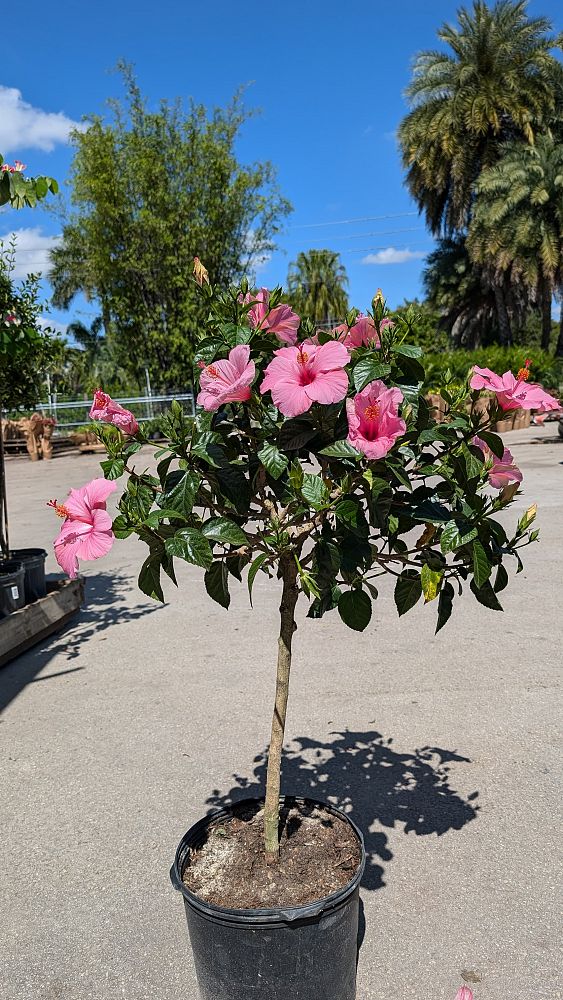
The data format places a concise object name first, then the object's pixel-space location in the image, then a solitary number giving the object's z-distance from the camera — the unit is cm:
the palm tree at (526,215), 2597
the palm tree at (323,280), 5094
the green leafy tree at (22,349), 533
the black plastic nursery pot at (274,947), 190
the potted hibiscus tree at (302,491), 163
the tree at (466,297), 3027
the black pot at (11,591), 536
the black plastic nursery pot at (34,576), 585
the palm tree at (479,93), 2845
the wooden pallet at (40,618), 509
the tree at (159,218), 2327
